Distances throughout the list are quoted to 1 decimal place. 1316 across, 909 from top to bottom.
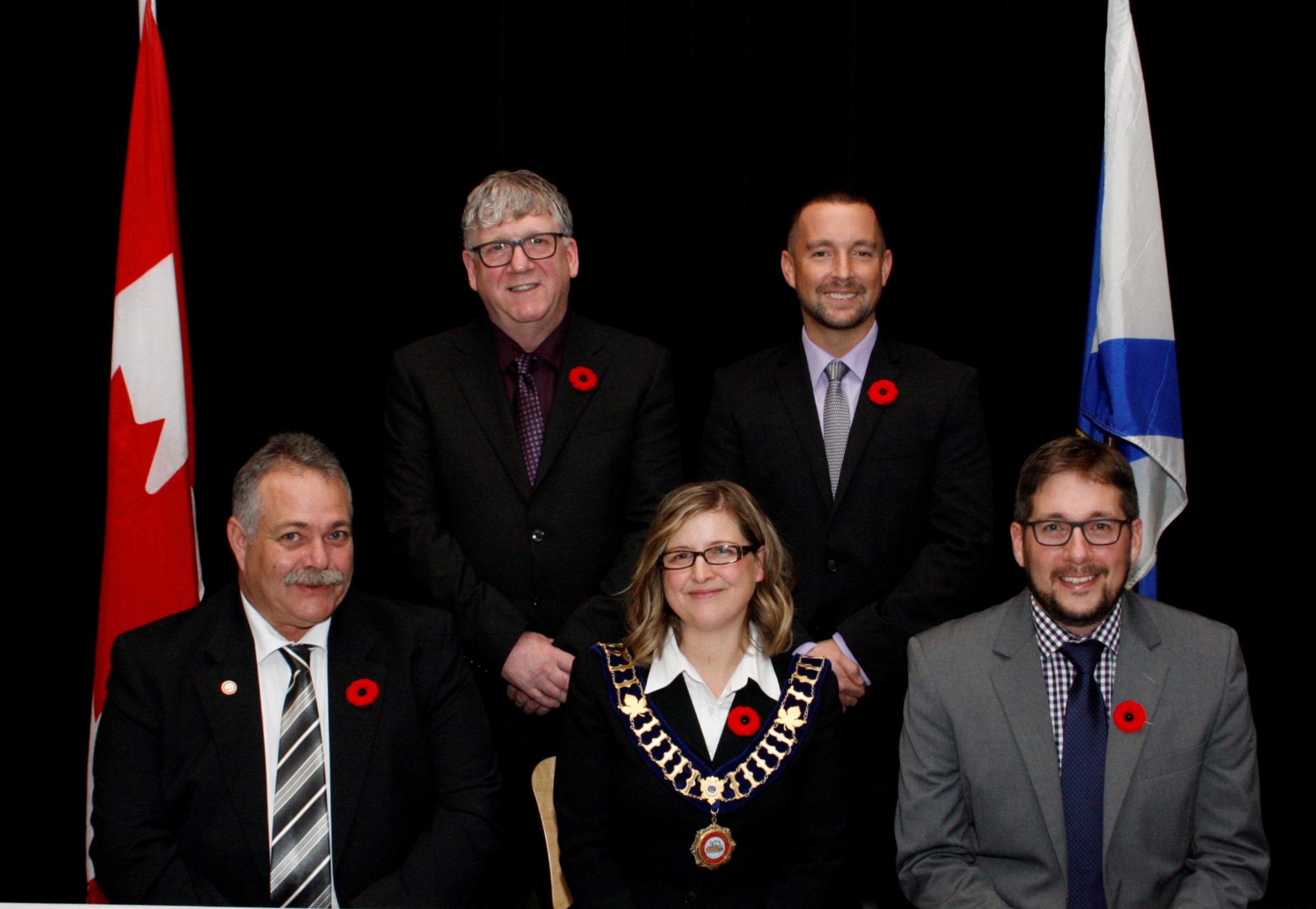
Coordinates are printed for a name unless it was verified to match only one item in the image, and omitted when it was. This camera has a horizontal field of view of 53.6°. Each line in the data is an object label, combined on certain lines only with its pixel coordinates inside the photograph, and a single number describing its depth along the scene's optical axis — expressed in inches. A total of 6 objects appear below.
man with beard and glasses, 94.0
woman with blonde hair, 97.1
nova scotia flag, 130.0
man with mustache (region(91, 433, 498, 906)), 94.9
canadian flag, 131.2
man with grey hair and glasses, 119.3
